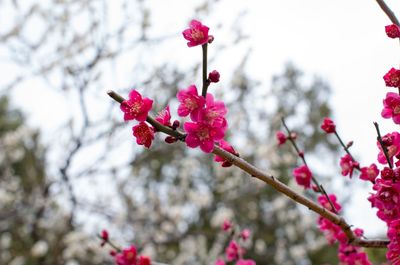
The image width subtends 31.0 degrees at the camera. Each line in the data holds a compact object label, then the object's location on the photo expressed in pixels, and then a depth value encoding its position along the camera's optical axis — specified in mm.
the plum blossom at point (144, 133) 549
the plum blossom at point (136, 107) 541
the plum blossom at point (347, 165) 695
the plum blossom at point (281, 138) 798
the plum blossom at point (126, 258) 753
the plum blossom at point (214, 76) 556
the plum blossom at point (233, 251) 852
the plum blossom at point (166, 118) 555
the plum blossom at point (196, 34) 565
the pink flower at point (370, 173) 677
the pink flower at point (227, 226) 843
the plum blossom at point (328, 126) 714
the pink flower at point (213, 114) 549
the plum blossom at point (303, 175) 765
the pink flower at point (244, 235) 858
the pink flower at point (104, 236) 794
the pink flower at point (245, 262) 807
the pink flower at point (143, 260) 755
